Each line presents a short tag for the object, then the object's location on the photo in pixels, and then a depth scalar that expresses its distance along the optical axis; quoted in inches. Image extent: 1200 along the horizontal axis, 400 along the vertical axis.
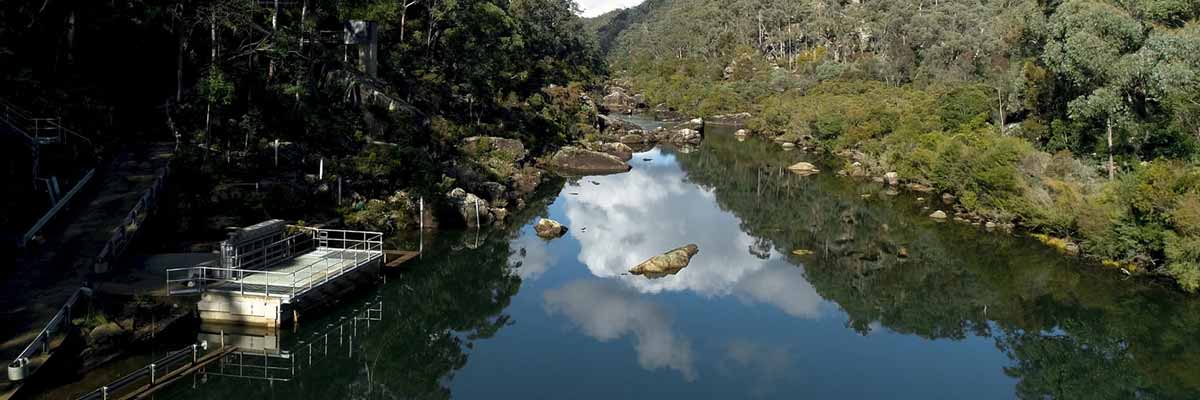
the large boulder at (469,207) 1611.7
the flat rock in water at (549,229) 1675.7
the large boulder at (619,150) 2860.5
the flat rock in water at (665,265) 1418.6
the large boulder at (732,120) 4212.1
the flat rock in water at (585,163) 2598.4
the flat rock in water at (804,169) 2640.3
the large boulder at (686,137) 3454.7
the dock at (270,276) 935.7
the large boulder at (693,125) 3609.7
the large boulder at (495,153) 2000.5
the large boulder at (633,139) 3336.6
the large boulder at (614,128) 3393.2
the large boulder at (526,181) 2048.5
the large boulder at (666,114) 4451.3
